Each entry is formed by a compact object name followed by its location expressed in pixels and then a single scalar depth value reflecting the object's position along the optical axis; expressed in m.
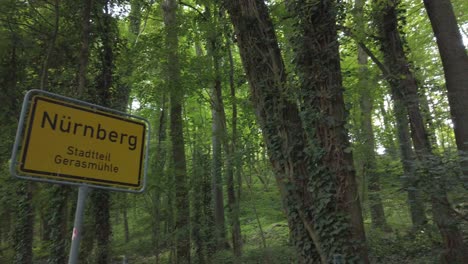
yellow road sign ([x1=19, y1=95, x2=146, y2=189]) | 2.08
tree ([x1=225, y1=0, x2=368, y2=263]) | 4.66
